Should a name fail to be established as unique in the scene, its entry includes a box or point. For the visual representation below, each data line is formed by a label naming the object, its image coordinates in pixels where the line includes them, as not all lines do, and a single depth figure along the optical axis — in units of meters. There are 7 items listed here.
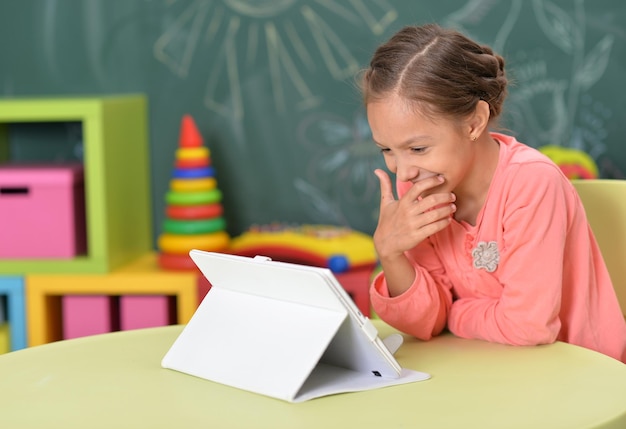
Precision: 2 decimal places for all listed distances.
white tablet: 1.08
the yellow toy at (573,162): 2.52
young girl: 1.31
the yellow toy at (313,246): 2.43
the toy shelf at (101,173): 2.41
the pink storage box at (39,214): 2.44
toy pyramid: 2.49
